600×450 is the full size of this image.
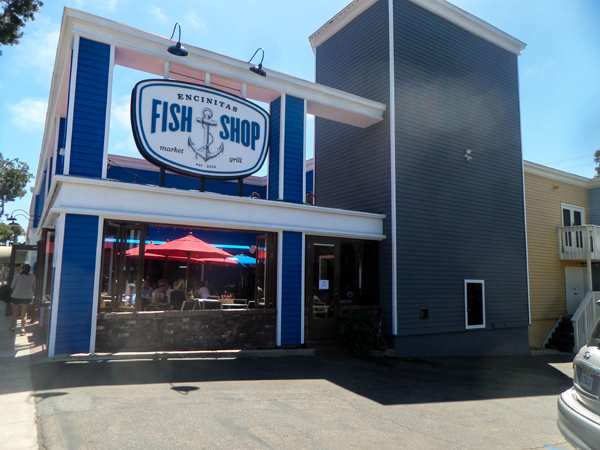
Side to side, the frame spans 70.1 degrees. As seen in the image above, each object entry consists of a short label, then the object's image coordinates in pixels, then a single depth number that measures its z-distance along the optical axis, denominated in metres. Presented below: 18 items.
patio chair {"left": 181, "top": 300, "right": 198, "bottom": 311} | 9.99
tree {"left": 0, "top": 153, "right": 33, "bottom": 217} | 44.27
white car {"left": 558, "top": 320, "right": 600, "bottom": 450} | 3.66
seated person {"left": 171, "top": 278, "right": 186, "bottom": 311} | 9.68
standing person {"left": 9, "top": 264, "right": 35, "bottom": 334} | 9.95
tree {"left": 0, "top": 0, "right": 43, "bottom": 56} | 10.73
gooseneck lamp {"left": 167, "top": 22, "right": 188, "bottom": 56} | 8.60
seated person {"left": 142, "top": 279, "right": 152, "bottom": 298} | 12.08
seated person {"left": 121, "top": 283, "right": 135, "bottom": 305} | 8.42
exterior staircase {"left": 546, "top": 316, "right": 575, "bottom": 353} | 15.56
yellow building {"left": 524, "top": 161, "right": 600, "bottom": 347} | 16.05
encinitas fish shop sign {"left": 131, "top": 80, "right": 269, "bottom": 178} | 8.52
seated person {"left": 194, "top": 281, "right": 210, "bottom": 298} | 10.94
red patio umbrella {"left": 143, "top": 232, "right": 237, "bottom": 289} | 10.27
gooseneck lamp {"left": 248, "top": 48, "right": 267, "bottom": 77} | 9.54
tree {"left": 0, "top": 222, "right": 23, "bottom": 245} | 51.72
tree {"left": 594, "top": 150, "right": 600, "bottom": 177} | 28.41
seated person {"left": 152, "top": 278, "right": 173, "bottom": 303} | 11.07
